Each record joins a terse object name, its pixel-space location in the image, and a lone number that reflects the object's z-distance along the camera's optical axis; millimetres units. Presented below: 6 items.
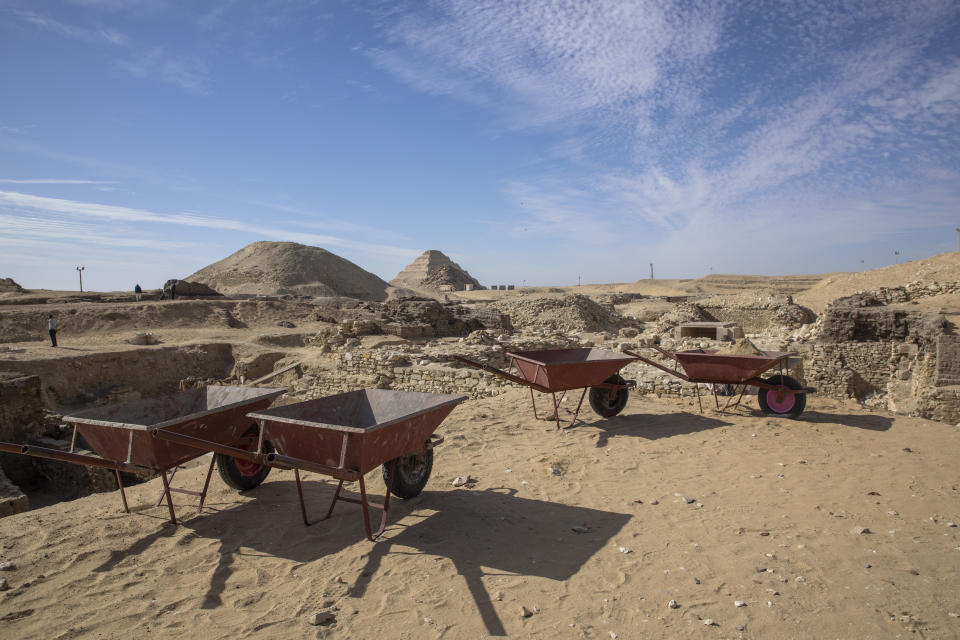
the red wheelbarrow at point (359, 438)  3336
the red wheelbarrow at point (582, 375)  6090
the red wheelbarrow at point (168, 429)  3631
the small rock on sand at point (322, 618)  2683
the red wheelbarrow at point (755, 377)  6172
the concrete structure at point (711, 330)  15188
